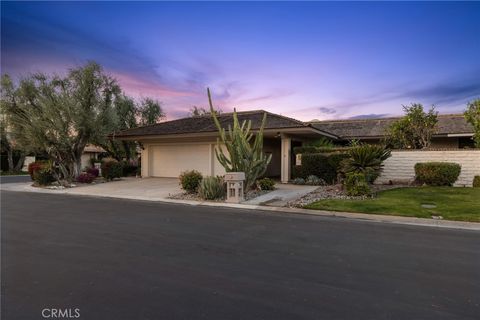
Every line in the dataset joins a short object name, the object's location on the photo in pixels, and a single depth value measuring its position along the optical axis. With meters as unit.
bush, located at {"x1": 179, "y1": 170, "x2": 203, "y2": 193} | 14.55
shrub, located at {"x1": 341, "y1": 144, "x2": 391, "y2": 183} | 13.12
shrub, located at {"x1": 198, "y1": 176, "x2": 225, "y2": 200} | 12.94
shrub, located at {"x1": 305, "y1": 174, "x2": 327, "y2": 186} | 16.93
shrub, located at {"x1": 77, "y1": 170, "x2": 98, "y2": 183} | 20.67
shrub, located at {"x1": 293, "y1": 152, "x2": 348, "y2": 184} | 16.45
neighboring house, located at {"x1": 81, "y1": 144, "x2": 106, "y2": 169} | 40.82
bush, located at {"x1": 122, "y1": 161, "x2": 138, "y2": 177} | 26.64
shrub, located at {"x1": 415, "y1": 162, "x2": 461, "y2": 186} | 14.60
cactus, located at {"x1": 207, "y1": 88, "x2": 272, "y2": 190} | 13.74
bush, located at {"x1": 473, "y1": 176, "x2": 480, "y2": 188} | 14.65
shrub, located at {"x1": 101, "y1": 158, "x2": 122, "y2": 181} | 22.36
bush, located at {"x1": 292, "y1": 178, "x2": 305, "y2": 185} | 17.58
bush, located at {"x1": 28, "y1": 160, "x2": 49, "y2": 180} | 20.86
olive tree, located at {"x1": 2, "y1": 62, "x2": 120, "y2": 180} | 19.77
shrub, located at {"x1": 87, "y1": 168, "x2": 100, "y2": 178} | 22.61
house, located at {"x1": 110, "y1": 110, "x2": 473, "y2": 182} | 19.47
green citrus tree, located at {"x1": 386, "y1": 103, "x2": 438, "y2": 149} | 17.45
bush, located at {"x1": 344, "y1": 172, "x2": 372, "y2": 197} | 12.27
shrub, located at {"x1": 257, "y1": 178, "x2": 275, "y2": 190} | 15.20
